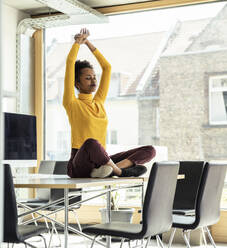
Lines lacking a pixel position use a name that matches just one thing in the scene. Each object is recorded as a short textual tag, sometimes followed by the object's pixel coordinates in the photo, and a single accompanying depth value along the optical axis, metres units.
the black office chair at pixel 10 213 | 2.56
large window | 5.38
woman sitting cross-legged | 3.04
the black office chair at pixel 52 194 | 4.76
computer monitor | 3.43
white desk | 2.49
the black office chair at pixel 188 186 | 4.10
